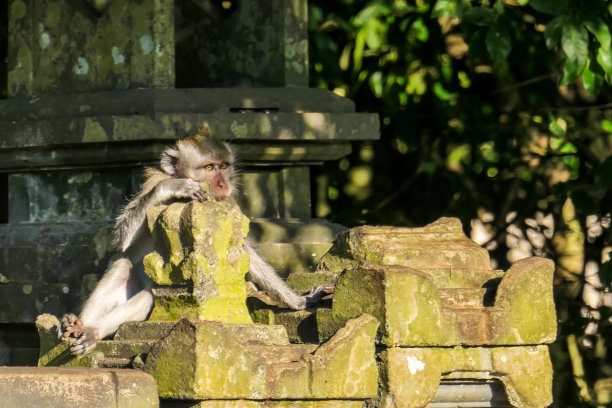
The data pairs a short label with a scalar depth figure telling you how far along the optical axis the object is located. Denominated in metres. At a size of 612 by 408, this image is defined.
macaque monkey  11.34
